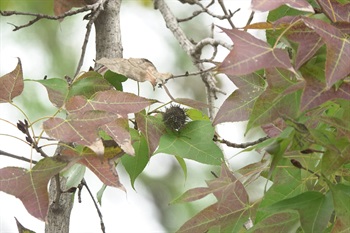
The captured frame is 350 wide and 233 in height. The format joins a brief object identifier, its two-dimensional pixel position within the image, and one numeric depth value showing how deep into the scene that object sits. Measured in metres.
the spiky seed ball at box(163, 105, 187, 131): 3.46
